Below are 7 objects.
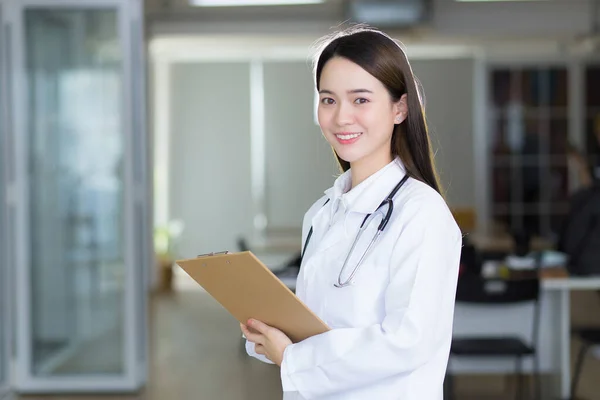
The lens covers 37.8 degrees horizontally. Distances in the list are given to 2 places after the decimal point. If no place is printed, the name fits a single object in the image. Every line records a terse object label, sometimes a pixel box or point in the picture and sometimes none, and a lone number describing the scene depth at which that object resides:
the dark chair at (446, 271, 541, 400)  4.55
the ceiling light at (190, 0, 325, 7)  8.67
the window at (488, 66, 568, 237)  11.08
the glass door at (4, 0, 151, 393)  5.57
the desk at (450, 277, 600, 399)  5.04
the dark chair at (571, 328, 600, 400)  4.79
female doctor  1.54
